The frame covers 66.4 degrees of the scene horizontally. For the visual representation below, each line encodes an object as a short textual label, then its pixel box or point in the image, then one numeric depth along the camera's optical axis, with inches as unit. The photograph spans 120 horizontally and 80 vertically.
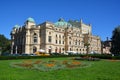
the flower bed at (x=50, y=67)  400.9
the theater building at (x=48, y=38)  1611.6
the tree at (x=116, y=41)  1227.2
